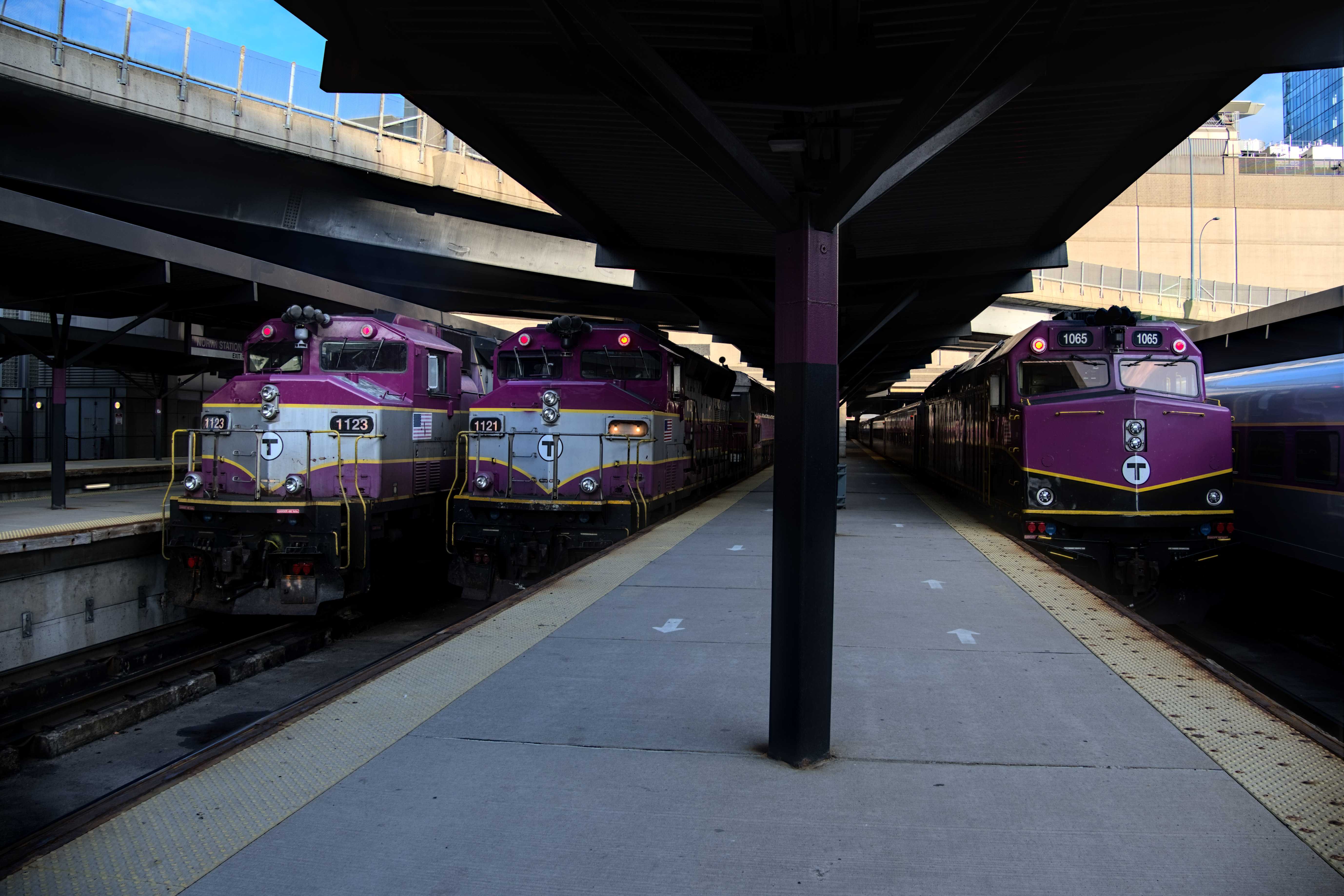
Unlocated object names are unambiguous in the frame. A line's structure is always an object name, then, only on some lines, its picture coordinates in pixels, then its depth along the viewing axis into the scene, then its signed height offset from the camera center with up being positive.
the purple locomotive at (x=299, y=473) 9.56 -0.44
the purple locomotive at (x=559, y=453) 10.70 -0.20
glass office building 89.56 +38.65
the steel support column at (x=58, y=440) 12.75 -0.09
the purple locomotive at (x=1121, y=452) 9.57 -0.11
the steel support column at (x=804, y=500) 4.22 -0.31
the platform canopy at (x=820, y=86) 4.04 +2.43
